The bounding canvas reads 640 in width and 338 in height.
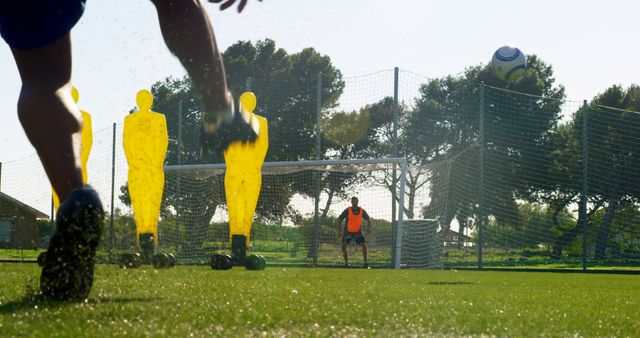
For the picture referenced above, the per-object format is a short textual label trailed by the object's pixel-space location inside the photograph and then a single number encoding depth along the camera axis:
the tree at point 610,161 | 17.27
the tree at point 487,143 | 17.61
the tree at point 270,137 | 16.19
